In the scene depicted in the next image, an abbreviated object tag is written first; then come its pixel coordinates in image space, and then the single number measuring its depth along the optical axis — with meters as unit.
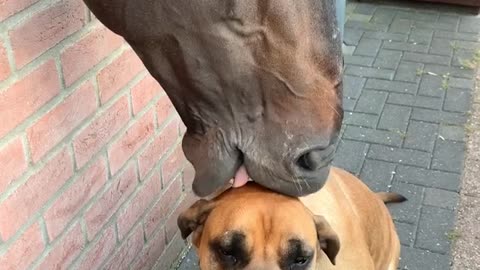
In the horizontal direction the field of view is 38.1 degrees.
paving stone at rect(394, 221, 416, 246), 3.45
